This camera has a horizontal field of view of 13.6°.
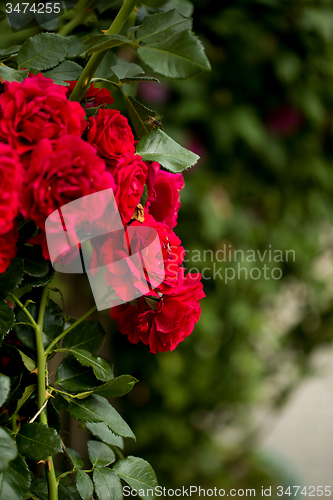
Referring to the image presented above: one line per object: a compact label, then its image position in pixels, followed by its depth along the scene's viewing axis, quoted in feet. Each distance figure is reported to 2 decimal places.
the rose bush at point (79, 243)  3.52
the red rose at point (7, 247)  3.53
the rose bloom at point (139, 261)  3.70
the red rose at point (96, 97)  3.85
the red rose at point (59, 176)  3.48
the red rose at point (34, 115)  3.52
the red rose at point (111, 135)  3.65
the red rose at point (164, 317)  3.82
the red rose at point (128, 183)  3.63
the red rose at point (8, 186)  3.45
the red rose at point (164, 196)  3.93
